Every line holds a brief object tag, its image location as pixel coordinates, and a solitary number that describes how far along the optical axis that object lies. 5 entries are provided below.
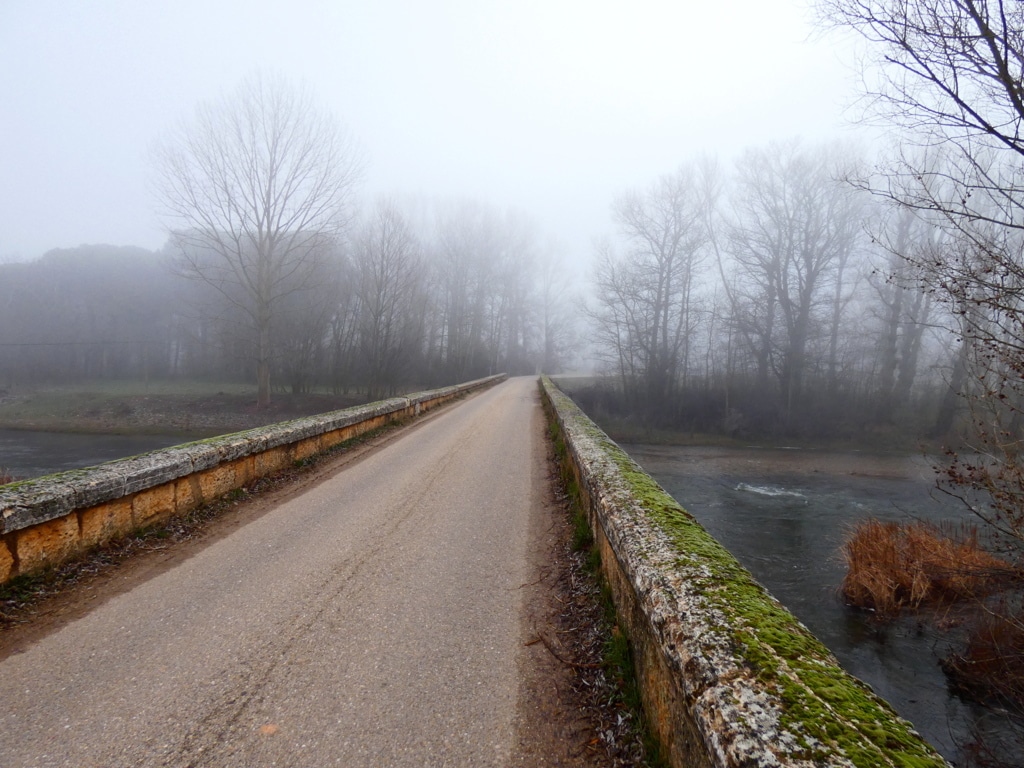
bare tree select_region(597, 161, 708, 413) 28.36
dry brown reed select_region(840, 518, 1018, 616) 6.47
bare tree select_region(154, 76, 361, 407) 21.22
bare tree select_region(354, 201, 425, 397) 24.59
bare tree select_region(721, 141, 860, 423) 25.36
